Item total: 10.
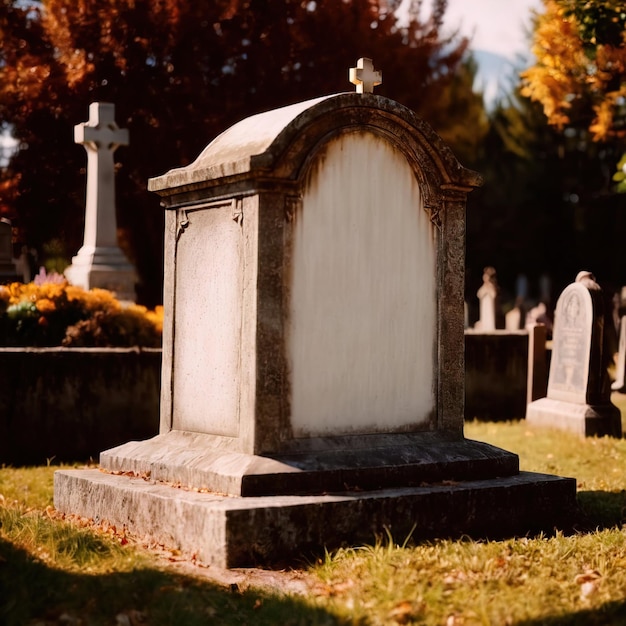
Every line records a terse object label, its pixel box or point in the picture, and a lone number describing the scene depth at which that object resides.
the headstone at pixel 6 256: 12.59
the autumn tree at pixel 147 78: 20.12
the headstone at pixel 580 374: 11.10
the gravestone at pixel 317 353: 5.77
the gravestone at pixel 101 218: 15.07
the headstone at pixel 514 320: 17.91
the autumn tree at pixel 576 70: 17.06
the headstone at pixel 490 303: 17.48
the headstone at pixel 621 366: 14.36
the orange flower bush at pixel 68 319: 11.54
